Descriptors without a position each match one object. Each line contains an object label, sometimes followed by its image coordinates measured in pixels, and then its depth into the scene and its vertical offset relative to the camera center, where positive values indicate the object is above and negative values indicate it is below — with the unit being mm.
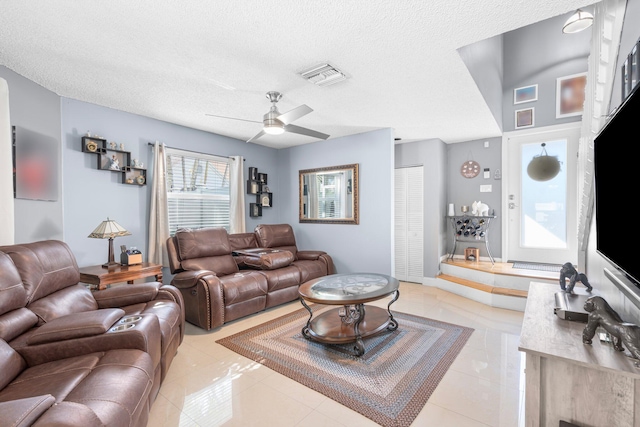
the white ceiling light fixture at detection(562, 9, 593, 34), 3162 +2101
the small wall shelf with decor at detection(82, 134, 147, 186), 3305 +638
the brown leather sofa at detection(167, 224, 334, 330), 3154 -801
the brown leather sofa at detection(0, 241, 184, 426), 1145 -721
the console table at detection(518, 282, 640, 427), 1173 -767
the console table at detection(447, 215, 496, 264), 4835 -338
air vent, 2467 +1220
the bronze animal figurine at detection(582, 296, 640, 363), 1171 -516
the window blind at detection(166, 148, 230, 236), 4180 +323
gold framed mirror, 4797 +277
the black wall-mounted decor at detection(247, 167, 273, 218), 5180 +369
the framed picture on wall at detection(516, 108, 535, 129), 4523 +1456
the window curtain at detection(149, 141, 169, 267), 3799 +1
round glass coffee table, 2535 -1042
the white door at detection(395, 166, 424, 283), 5082 -257
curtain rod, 3891 +915
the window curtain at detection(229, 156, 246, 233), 4840 +232
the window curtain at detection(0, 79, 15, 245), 2305 +327
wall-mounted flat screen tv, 1150 +108
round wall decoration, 4980 +718
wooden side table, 2797 -640
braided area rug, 1928 -1281
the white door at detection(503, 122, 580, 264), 4230 +148
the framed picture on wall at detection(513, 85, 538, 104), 4516 +1843
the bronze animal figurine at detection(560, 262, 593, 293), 2082 -504
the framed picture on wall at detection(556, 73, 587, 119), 4191 +1692
